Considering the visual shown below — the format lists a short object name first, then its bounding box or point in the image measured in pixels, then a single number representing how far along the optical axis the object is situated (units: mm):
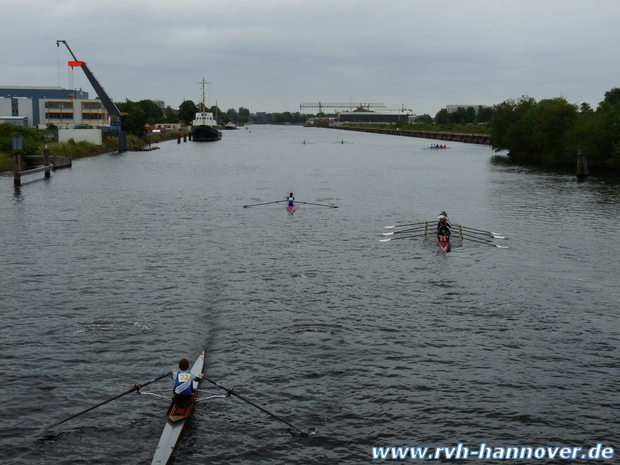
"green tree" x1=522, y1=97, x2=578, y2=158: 122062
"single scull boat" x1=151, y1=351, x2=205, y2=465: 19203
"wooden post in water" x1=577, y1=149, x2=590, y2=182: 96000
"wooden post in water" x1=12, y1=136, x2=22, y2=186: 80500
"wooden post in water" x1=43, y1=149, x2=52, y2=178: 96912
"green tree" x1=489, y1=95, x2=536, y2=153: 135500
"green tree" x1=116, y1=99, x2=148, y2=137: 179125
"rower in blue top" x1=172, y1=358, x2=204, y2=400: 21391
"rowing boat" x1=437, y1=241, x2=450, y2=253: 45656
